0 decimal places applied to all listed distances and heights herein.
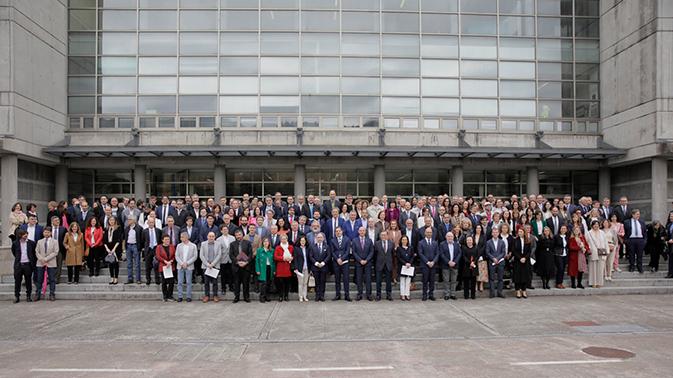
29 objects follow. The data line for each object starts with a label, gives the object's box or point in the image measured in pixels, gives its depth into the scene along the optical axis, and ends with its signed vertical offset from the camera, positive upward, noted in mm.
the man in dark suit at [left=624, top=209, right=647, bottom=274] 14820 -954
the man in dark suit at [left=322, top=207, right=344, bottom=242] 13523 -497
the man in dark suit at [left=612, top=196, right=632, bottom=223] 15469 -166
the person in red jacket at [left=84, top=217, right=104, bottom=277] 13445 -1076
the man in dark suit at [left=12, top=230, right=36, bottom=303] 12578 -1422
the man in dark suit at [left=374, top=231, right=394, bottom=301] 12719 -1425
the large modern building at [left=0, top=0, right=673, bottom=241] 21641 +5095
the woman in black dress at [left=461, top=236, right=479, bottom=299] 12641 -1492
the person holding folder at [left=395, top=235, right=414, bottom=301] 12602 -1508
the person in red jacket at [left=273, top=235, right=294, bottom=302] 12422 -1340
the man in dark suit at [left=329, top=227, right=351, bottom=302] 12656 -1345
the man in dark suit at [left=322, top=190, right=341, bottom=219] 14625 -17
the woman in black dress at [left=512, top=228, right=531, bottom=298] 12906 -1474
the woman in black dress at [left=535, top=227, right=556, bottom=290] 13391 -1310
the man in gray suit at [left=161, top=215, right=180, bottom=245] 13039 -671
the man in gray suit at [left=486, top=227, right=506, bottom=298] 12852 -1355
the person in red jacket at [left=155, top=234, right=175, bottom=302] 12531 -1436
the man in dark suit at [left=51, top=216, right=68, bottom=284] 13277 -823
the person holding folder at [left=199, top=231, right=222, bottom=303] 12547 -1424
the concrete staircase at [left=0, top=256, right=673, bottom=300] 13031 -2297
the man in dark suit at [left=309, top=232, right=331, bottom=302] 12601 -1434
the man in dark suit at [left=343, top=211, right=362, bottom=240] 13453 -543
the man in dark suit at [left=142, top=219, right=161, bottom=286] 13211 -1052
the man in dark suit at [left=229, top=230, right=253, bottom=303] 12438 -1428
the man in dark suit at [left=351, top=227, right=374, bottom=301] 12633 -1314
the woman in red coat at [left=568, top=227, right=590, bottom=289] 13547 -1351
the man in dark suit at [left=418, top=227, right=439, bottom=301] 12641 -1312
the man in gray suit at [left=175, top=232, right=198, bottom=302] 12602 -1389
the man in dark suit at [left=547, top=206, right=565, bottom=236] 13977 -441
